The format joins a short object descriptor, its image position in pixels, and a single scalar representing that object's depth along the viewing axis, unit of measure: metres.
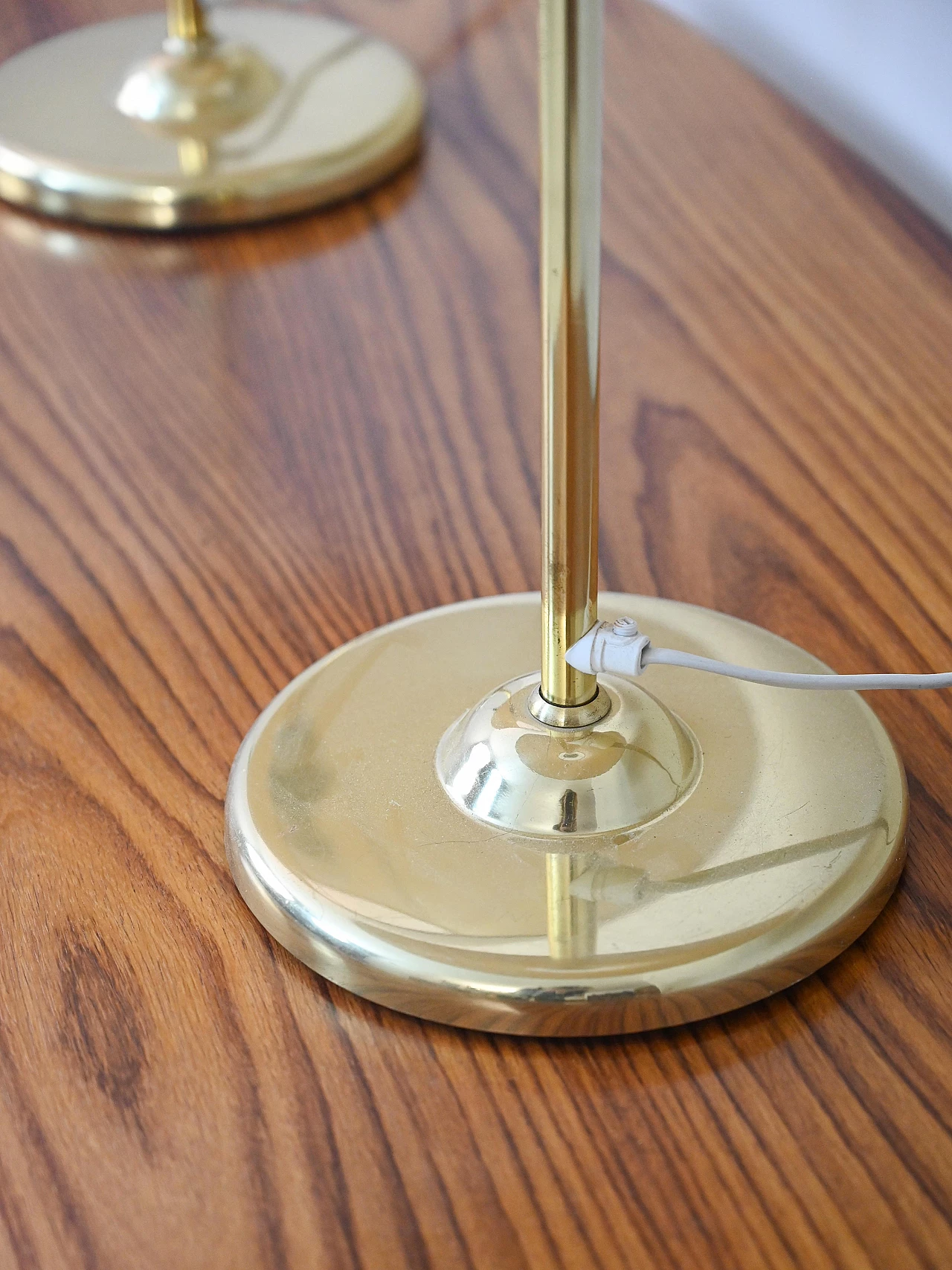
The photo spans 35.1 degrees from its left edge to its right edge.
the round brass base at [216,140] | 0.77
